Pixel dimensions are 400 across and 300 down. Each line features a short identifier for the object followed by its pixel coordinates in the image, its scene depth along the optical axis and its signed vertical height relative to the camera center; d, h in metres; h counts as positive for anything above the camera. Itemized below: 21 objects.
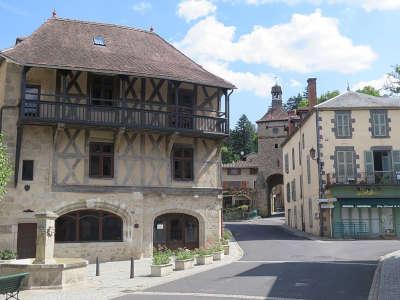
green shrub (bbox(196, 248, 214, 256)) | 19.61 -1.74
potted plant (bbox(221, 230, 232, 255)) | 22.34 -1.60
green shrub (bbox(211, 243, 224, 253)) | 20.60 -1.69
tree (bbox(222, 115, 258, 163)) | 81.69 +11.12
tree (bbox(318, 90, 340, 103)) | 49.15 +10.95
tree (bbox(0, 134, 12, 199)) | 17.23 +1.37
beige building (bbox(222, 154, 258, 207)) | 61.69 +3.57
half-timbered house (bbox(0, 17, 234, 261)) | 20.95 +2.82
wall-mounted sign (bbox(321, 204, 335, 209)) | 30.33 +0.03
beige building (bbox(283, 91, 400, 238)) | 30.42 +2.49
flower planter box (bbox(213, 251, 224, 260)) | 20.41 -1.96
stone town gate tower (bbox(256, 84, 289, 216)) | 57.62 +5.91
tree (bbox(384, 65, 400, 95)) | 32.72 +7.78
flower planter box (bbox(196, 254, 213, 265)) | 19.33 -2.00
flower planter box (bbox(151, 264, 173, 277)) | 16.19 -2.01
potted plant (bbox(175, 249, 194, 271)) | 17.75 -1.88
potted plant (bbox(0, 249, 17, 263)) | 19.38 -1.77
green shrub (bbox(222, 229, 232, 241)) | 24.29 -1.44
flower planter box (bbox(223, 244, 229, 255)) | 22.28 -1.85
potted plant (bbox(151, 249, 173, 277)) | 16.21 -1.87
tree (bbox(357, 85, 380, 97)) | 46.59 +10.73
